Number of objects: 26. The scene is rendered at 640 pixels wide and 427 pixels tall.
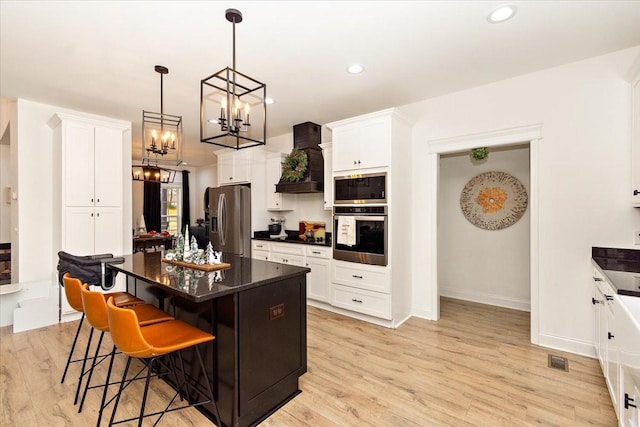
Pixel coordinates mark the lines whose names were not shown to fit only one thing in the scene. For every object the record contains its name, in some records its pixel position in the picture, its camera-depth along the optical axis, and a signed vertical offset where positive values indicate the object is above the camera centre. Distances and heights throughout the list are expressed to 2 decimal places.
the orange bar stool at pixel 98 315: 1.88 -0.64
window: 8.85 +0.13
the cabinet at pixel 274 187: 5.15 +0.43
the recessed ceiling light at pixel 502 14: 2.12 +1.40
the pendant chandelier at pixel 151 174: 5.09 +0.65
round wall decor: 4.19 +0.17
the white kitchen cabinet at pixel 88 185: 3.79 +0.36
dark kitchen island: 1.85 -0.75
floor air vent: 2.63 -1.32
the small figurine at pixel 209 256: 2.43 -0.35
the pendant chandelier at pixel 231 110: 2.07 +1.39
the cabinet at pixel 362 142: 3.54 +0.86
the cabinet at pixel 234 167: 5.40 +0.84
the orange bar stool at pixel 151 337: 1.55 -0.72
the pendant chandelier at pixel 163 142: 2.87 +0.67
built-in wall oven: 3.55 -0.26
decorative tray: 2.32 -0.41
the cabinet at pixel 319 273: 4.13 -0.83
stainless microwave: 3.56 +0.29
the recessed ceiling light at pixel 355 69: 2.97 +1.41
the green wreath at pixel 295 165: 4.59 +0.71
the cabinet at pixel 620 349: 1.39 -0.75
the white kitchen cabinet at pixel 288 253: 4.41 -0.61
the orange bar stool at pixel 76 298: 2.15 -0.63
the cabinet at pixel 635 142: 2.46 +0.57
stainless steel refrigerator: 4.98 -0.12
